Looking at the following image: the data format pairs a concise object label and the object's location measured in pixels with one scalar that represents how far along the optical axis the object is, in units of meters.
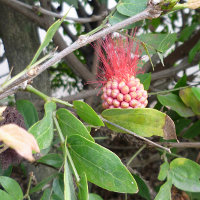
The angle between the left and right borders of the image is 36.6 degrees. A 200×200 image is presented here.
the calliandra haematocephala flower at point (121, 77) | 0.17
